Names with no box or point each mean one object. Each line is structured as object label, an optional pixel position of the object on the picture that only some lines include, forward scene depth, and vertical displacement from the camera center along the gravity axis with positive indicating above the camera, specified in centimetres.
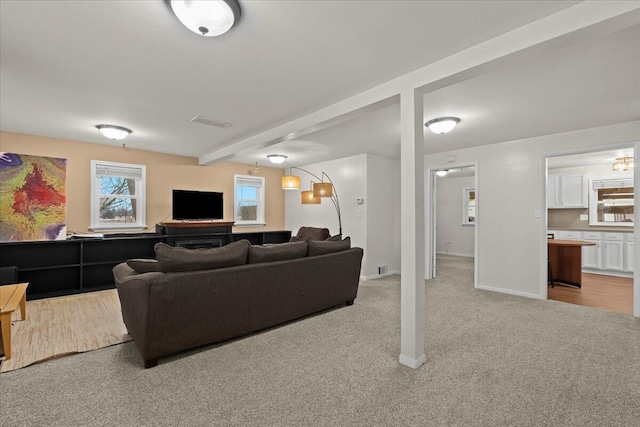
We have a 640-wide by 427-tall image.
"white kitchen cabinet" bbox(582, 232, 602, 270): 627 -73
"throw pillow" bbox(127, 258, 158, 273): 261 -44
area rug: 260 -120
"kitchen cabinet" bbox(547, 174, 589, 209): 666 +60
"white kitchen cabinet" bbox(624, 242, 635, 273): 584 -74
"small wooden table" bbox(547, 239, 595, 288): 503 -75
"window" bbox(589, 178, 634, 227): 625 +34
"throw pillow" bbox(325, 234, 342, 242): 409 -31
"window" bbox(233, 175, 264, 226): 711 +38
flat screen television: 585 +22
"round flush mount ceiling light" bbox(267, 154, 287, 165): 602 +118
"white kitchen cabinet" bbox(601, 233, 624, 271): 599 -68
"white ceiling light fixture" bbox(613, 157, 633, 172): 550 +101
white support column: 242 -14
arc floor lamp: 557 +49
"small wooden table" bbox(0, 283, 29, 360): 242 -79
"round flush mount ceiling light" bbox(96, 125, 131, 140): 416 +118
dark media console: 440 -64
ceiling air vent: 391 +126
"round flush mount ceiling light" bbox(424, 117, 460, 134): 370 +116
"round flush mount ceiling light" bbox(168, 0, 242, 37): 171 +118
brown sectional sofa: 239 -74
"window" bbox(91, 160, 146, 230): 523 +35
